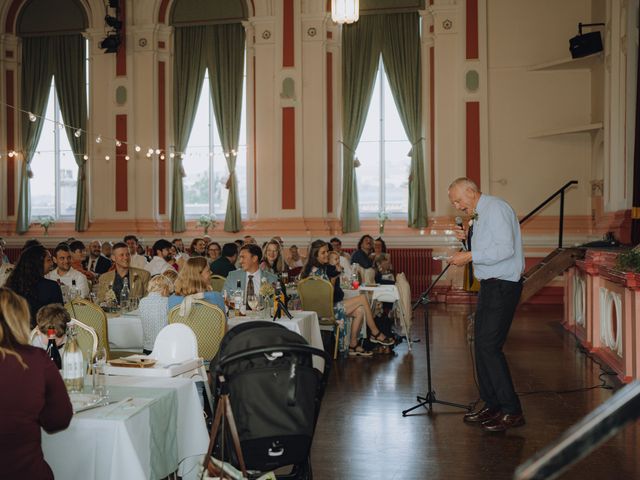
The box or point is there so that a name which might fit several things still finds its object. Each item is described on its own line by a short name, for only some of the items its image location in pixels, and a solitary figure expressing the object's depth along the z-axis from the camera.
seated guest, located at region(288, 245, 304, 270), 11.38
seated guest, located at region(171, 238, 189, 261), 12.32
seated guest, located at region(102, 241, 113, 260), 11.49
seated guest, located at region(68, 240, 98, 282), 9.23
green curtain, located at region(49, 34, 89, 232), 14.95
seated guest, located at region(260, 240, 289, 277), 8.73
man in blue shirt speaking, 4.81
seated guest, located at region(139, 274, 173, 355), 5.43
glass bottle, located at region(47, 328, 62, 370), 3.49
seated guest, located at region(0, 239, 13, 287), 7.76
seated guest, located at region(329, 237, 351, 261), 11.25
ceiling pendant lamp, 9.13
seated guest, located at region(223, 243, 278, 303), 6.69
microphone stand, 5.55
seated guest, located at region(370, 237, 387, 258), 12.30
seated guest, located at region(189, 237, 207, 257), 11.55
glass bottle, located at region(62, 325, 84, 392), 3.21
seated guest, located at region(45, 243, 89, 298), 7.06
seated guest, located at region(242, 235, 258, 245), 11.91
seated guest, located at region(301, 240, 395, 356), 7.88
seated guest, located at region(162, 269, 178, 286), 6.66
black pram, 3.08
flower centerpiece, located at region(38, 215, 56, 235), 15.11
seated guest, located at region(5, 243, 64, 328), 5.05
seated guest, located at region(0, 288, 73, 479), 2.45
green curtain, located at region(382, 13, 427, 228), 13.72
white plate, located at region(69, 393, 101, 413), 2.95
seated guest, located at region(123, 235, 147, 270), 10.65
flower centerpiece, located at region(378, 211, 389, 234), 13.91
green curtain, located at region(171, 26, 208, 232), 14.54
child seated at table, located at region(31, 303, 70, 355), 3.57
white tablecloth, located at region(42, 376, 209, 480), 2.78
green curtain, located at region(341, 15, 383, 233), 13.91
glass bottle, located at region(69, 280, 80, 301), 6.80
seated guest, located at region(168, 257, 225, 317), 5.08
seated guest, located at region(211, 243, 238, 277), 8.42
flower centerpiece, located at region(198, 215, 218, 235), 14.26
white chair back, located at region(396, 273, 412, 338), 8.59
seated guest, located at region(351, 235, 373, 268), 10.71
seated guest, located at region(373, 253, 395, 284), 10.40
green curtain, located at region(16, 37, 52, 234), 15.14
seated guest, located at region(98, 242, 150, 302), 6.91
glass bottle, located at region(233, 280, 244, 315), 6.31
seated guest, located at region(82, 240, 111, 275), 10.39
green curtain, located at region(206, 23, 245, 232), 14.34
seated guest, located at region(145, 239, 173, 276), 9.17
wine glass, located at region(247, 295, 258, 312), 6.17
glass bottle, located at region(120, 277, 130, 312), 6.49
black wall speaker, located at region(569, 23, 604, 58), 11.64
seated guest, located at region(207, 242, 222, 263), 10.69
